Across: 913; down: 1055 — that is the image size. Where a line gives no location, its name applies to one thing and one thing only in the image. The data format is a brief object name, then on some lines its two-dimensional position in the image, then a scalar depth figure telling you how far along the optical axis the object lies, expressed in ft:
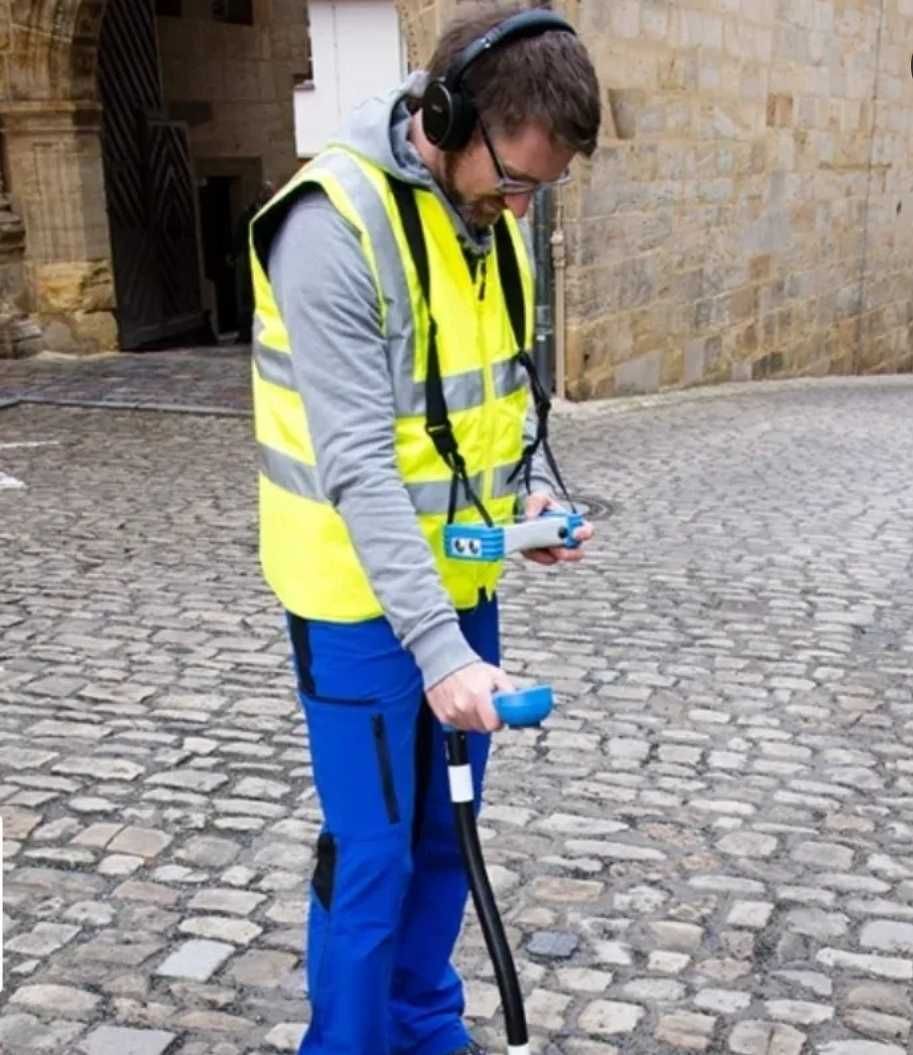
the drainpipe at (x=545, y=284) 35.55
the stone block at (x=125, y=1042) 8.91
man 6.37
